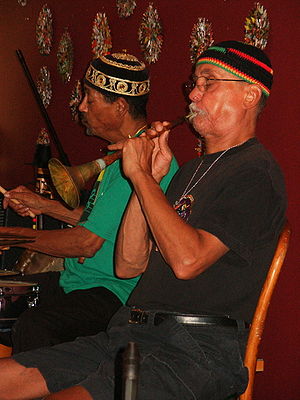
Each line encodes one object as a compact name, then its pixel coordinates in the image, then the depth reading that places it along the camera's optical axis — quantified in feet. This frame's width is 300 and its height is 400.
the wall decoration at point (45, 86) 16.79
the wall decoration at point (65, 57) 15.75
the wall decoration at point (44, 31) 16.84
